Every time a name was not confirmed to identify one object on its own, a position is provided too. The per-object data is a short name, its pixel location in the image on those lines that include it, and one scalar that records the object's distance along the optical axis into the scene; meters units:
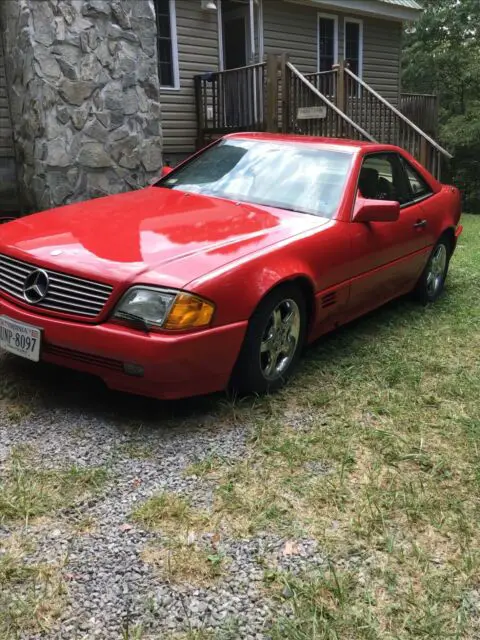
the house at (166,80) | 8.06
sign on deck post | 10.30
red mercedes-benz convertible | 3.14
